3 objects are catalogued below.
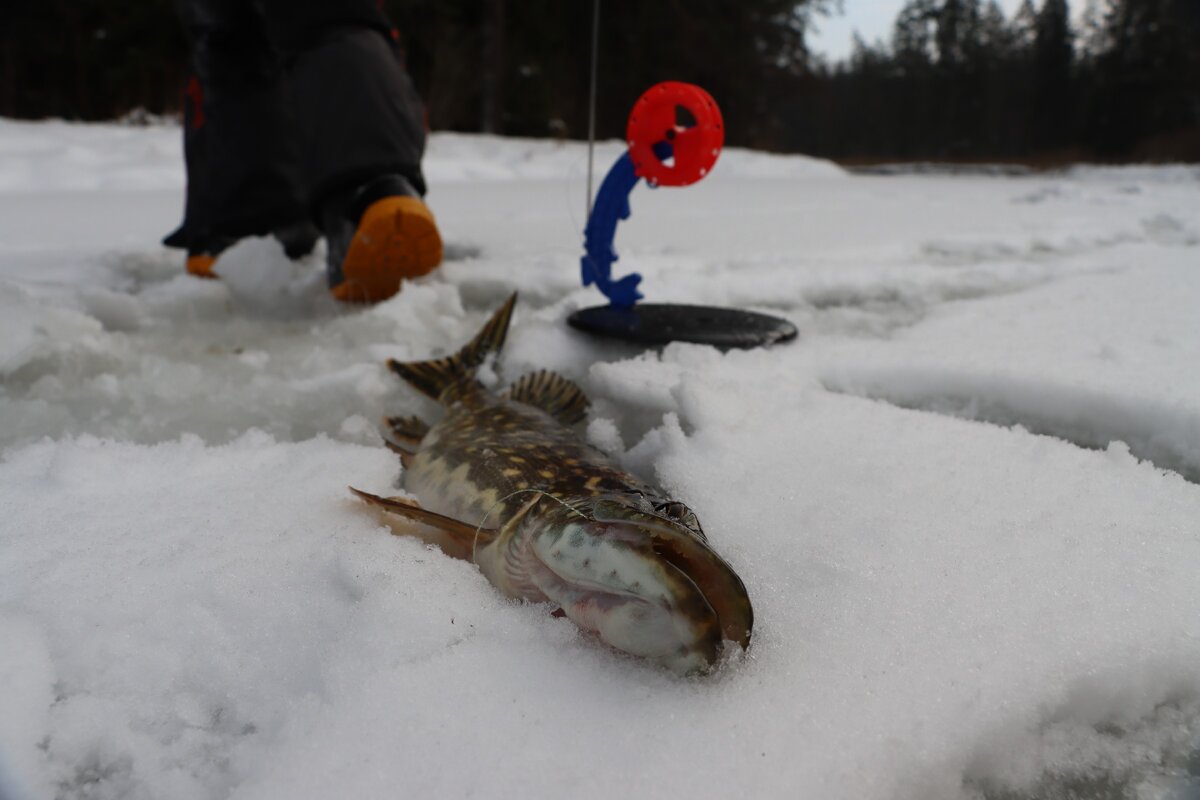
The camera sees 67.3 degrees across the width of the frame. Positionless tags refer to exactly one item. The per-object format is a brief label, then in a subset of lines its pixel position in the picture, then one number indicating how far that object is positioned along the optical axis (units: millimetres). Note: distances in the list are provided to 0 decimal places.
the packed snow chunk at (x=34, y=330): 704
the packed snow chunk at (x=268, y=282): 976
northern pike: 339
